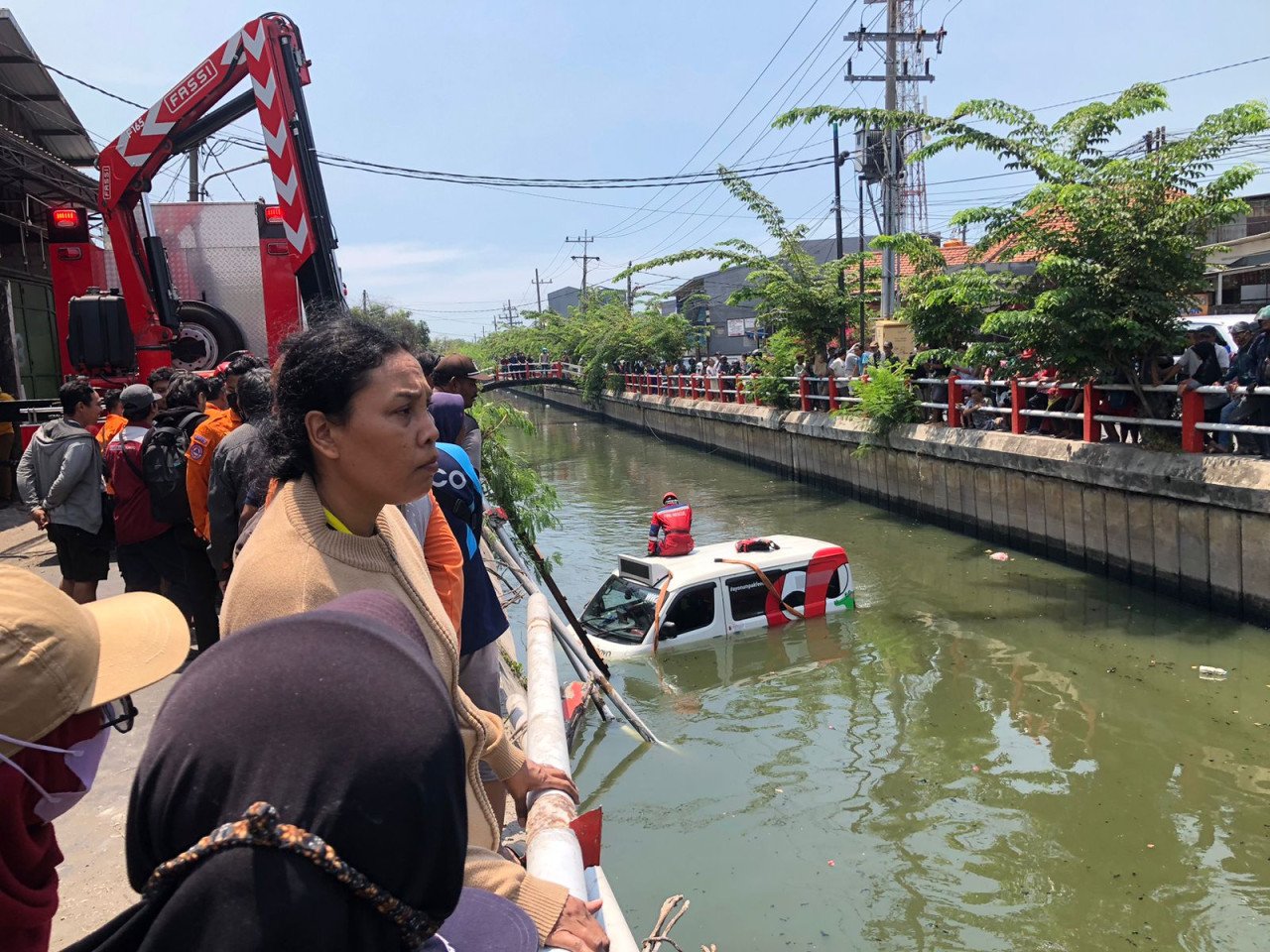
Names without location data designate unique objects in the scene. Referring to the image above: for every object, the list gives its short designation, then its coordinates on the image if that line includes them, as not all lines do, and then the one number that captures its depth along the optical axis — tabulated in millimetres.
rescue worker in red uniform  10758
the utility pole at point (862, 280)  21938
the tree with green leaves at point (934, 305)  13773
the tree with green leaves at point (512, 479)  8961
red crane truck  8078
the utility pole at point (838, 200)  22584
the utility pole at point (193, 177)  21547
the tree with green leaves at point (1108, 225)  10570
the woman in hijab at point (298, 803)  947
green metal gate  14086
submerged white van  10023
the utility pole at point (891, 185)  19641
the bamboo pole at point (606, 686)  5867
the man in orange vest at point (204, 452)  4922
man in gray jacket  5527
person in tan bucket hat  1309
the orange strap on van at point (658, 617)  9898
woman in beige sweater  1590
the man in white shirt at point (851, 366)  20953
